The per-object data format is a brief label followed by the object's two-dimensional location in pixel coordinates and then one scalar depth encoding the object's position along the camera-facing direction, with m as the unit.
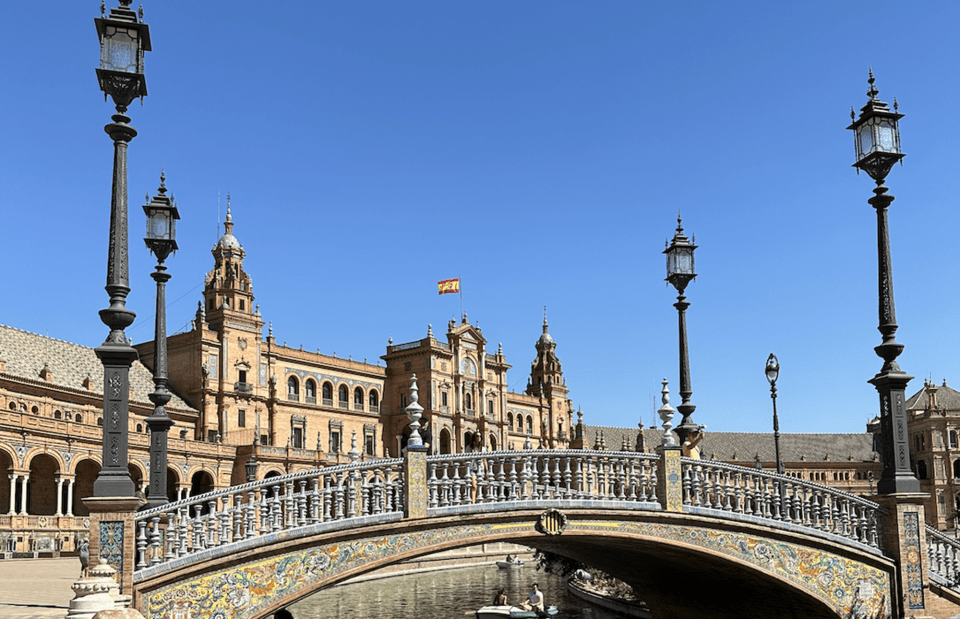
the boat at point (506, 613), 24.92
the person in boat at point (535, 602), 25.76
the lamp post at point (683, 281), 16.80
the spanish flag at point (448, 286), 81.56
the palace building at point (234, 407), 44.81
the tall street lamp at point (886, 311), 14.11
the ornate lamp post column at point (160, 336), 14.91
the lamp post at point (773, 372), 21.38
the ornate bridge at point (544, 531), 11.16
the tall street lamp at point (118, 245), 10.36
